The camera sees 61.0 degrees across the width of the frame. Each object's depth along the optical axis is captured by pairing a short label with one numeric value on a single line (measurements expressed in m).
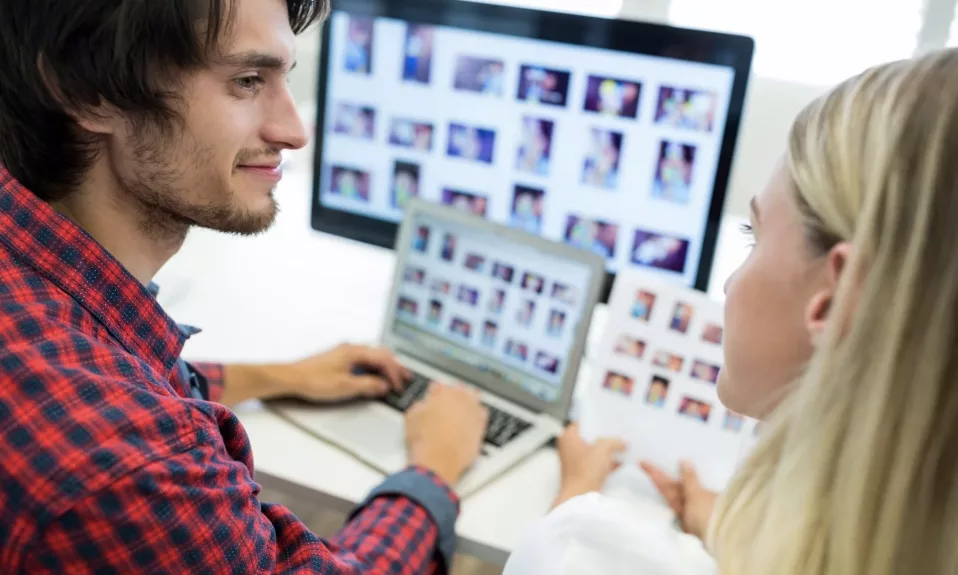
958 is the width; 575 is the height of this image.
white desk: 0.91
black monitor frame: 1.01
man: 0.55
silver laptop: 1.01
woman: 0.48
